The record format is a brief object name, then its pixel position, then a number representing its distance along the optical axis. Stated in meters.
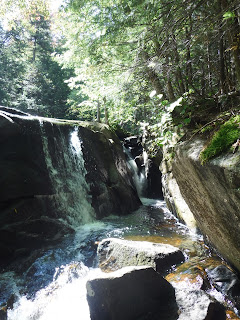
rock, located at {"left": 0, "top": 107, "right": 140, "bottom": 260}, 7.87
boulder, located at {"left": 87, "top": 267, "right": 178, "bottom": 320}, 3.32
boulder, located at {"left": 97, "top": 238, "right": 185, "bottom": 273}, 4.69
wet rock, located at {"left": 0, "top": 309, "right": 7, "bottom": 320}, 4.16
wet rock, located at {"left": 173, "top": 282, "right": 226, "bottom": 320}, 3.15
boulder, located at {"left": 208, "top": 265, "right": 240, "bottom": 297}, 3.65
